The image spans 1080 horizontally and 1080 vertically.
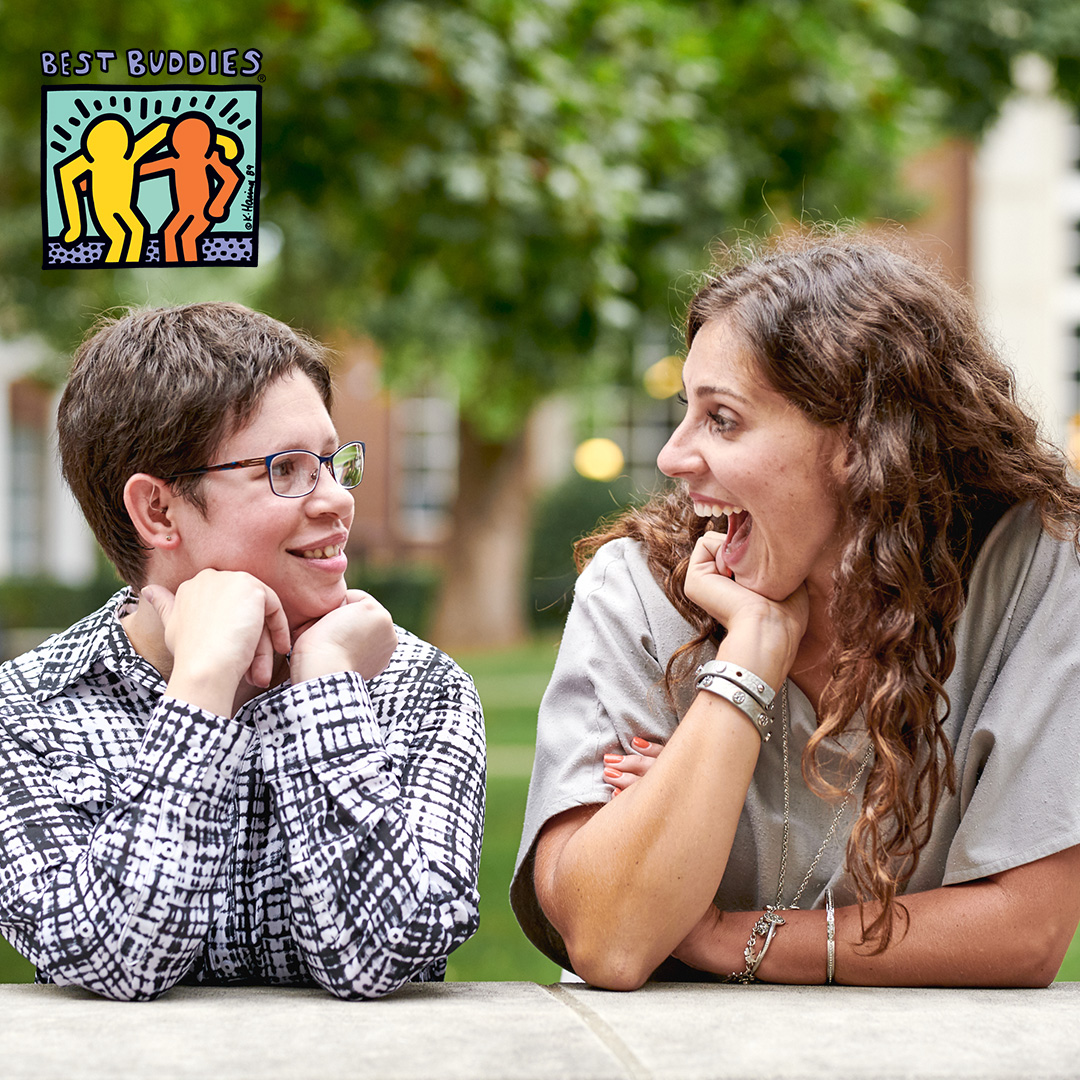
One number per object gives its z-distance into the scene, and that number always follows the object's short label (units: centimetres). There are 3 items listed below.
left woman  193
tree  575
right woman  208
